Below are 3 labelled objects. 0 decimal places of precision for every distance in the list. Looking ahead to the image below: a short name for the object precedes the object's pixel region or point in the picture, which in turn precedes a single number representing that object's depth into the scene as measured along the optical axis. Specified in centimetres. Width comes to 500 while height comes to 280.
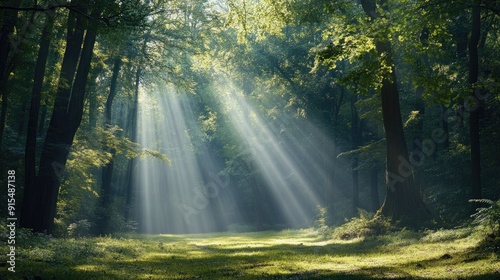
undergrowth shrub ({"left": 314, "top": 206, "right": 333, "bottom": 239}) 3427
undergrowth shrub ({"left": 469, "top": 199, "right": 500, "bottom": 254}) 1232
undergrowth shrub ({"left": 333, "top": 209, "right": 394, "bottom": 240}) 2138
